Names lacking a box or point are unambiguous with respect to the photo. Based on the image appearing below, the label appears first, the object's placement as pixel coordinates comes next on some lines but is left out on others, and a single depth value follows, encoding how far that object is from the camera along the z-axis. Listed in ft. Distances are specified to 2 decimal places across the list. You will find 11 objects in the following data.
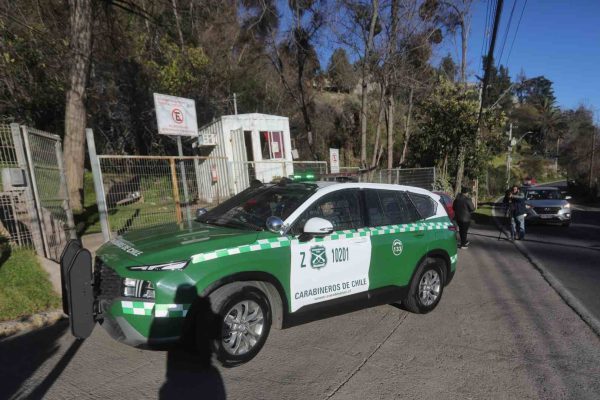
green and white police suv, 10.43
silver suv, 46.03
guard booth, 49.19
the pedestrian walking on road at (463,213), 33.56
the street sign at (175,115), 27.58
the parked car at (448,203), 34.91
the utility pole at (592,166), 131.25
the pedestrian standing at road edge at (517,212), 36.27
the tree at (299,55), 76.43
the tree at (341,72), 81.88
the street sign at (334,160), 41.83
